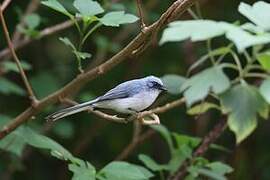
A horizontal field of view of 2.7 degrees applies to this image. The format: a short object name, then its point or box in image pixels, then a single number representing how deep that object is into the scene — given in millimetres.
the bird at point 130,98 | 6058
